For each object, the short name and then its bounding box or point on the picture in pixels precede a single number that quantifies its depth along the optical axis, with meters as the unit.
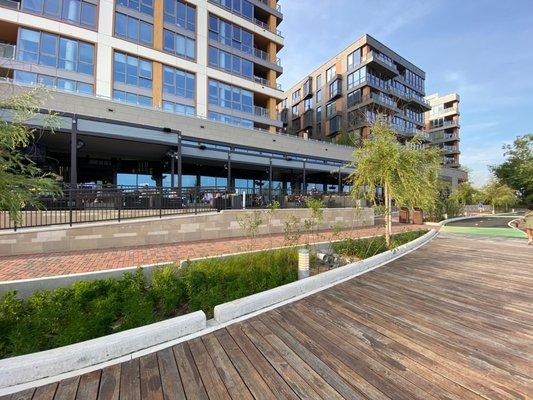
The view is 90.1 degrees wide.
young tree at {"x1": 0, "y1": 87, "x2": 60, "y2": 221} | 3.14
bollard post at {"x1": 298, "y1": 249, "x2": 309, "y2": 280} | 5.80
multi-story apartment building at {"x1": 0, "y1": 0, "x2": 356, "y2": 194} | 17.61
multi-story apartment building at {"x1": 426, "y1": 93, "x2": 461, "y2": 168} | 64.75
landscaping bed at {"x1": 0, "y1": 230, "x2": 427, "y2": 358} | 3.44
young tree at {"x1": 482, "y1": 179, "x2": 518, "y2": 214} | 39.97
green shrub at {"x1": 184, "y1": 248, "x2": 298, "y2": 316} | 4.69
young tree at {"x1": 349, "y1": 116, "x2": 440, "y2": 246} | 9.25
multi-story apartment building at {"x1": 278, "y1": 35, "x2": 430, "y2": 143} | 40.84
